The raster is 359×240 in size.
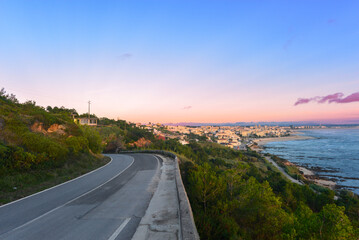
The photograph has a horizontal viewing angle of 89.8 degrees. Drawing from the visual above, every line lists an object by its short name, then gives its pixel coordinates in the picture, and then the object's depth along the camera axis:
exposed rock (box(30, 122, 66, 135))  17.22
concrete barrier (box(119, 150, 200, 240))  4.11
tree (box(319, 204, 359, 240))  6.16
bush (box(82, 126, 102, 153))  23.12
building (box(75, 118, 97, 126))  60.49
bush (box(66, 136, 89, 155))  16.81
